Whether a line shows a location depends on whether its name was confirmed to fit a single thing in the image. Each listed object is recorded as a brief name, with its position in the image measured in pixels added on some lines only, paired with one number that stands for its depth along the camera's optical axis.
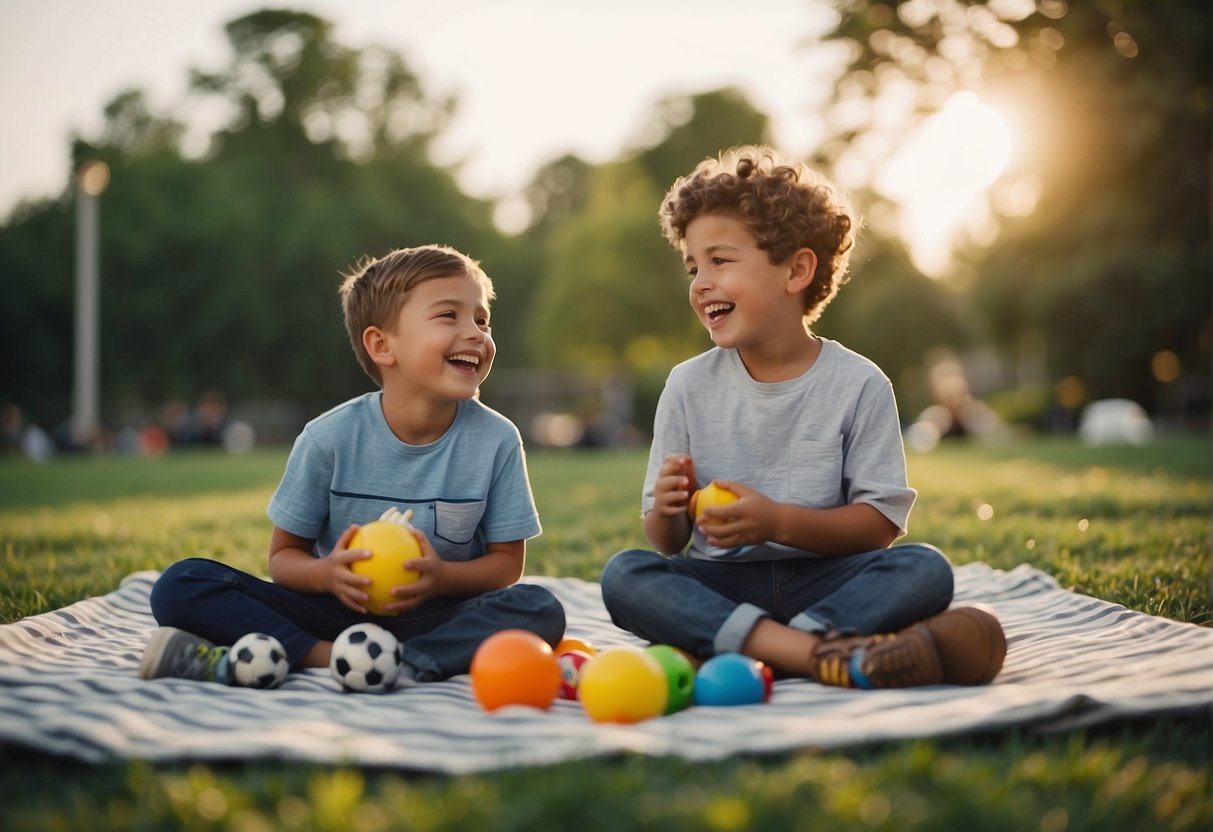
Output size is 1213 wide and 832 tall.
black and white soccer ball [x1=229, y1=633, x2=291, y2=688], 3.14
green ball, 2.85
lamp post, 24.75
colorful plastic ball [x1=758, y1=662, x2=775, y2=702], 2.93
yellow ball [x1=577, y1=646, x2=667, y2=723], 2.71
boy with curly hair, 3.25
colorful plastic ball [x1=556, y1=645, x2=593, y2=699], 3.17
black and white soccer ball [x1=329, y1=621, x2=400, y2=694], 3.08
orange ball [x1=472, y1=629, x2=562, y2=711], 2.80
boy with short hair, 3.43
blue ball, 2.90
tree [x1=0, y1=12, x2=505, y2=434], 34.94
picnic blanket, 2.35
